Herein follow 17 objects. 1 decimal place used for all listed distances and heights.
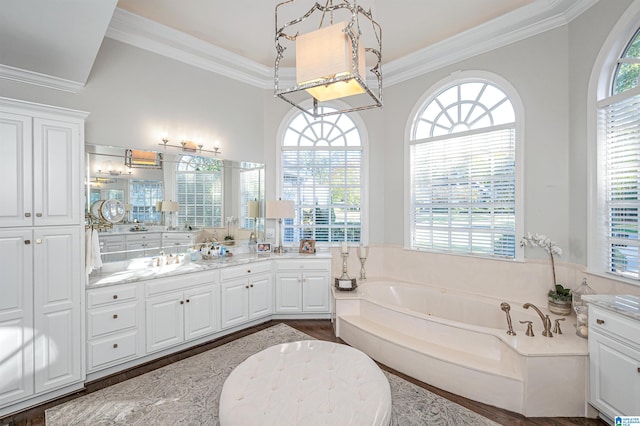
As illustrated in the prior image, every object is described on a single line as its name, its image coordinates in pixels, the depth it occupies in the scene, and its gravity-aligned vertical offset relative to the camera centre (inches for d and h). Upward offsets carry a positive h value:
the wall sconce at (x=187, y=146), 136.2 +30.7
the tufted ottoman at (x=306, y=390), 59.4 -40.1
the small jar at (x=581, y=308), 94.5 -31.7
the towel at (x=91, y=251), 102.0 -13.4
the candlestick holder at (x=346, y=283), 144.4 -34.8
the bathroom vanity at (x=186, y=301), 103.9 -37.8
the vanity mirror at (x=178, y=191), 116.9 +9.4
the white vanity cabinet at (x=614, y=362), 72.3 -38.8
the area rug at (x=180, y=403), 84.0 -57.7
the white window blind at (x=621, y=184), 95.0 +8.6
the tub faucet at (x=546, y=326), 96.4 -36.9
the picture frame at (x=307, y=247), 167.3 -19.9
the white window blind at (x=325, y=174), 176.1 +21.5
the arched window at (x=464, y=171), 134.1 +19.2
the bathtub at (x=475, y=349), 85.9 -47.4
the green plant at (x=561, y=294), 111.3 -31.2
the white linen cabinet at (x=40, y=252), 86.0 -12.2
